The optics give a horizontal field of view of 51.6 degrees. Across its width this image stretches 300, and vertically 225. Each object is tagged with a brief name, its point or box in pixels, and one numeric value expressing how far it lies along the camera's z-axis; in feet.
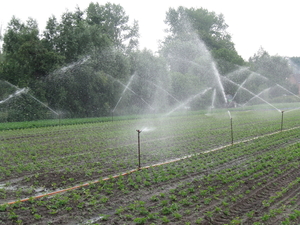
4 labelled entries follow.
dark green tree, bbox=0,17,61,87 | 102.06
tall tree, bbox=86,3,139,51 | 179.81
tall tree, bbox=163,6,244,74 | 231.71
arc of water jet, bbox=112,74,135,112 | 118.42
